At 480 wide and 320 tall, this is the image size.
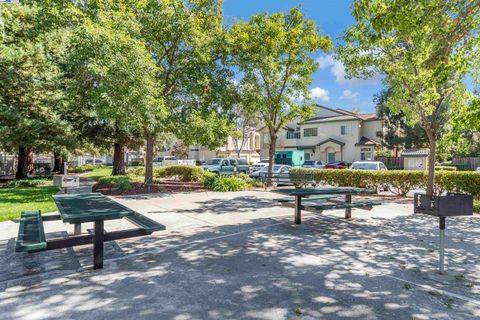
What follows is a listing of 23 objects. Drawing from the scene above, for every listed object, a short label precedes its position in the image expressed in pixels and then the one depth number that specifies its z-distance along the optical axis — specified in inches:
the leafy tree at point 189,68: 571.2
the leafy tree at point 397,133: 1481.3
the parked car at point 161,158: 1966.0
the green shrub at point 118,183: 580.1
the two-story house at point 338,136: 1605.6
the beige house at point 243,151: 2285.1
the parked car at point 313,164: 1362.7
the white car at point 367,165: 823.2
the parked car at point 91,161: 2539.6
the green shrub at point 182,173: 835.3
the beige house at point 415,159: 1218.3
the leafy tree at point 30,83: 606.5
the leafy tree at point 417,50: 215.3
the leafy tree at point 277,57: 659.4
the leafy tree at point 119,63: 471.5
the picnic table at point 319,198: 294.0
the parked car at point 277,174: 664.1
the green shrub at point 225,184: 617.9
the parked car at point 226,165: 1031.3
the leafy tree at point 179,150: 2278.2
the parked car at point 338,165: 1331.9
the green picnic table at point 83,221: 160.1
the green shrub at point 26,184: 655.8
